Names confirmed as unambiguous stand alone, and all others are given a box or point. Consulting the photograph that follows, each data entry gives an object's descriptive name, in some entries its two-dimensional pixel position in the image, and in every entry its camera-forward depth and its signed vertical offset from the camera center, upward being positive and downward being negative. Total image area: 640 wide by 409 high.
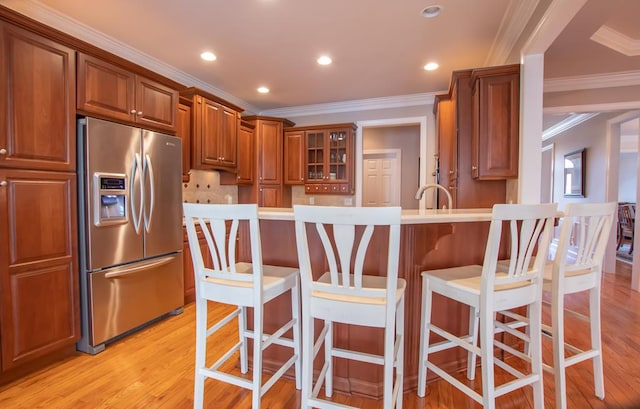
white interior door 6.04 +0.41
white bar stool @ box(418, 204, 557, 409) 1.33 -0.44
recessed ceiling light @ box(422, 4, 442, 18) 2.30 +1.44
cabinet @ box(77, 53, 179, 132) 2.17 +0.80
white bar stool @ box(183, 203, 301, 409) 1.41 -0.44
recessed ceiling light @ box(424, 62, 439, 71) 3.34 +1.47
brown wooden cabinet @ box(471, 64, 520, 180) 2.43 +0.63
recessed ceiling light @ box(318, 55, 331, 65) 3.16 +1.45
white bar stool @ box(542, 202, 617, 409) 1.55 -0.43
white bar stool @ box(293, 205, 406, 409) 1.17 -0.40
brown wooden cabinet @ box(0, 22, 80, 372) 1.81 -0.03
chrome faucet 2.14 +0.03
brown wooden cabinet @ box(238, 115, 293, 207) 4.59 +0.51
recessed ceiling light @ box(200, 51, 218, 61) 3.10 +1.46
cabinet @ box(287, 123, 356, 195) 4.65 +0.62
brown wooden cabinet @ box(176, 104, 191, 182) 3.29 +0.69
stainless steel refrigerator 2.18 -0.25
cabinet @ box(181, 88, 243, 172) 3.45 +0.79
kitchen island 1.71 -0.40
